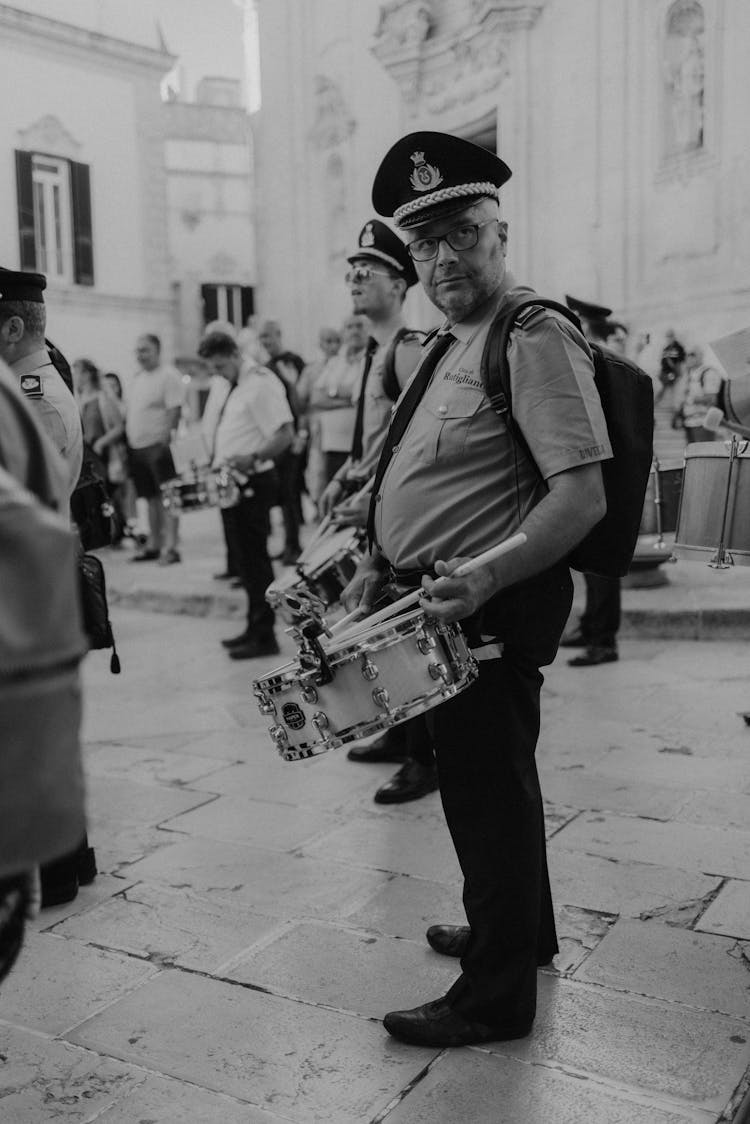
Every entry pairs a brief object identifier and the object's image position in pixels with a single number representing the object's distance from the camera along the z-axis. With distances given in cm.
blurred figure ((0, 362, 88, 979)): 113
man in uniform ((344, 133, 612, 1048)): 241
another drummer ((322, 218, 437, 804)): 424
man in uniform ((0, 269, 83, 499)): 313
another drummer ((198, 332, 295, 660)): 649
